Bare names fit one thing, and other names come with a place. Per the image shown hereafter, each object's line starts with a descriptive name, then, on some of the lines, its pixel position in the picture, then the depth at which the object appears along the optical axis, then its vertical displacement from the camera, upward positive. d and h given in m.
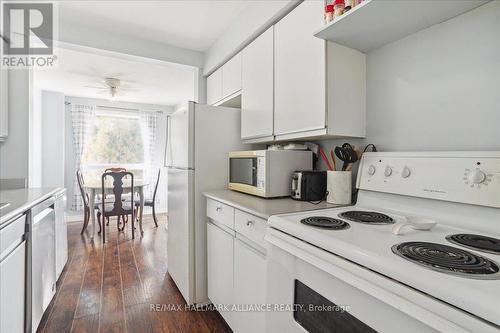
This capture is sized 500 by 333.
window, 5.10 +0.42
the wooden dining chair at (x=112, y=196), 4.05 -0.52
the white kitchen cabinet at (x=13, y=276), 1.13 -0.55
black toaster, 1.51 -0.12
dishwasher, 1.52 -0.63
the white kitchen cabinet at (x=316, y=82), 1.33 +0.46
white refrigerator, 1.90 -0.07
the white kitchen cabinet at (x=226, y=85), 2.19 +0.77
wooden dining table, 3.51 -0.35
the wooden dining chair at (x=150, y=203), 4.10 -0.62
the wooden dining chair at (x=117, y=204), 3.47 -0.55
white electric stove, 0.53 -0.24
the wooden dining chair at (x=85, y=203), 3.69 -0.56
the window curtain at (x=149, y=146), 5.49 +0.41
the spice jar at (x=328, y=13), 1.21 +0.73
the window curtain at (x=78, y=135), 4.83 +0.58
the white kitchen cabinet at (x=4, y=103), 2.02 +0.50
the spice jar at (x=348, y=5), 1.14 +0.72
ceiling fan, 3.74 +1.28
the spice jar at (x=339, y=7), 1.17 +0.73
